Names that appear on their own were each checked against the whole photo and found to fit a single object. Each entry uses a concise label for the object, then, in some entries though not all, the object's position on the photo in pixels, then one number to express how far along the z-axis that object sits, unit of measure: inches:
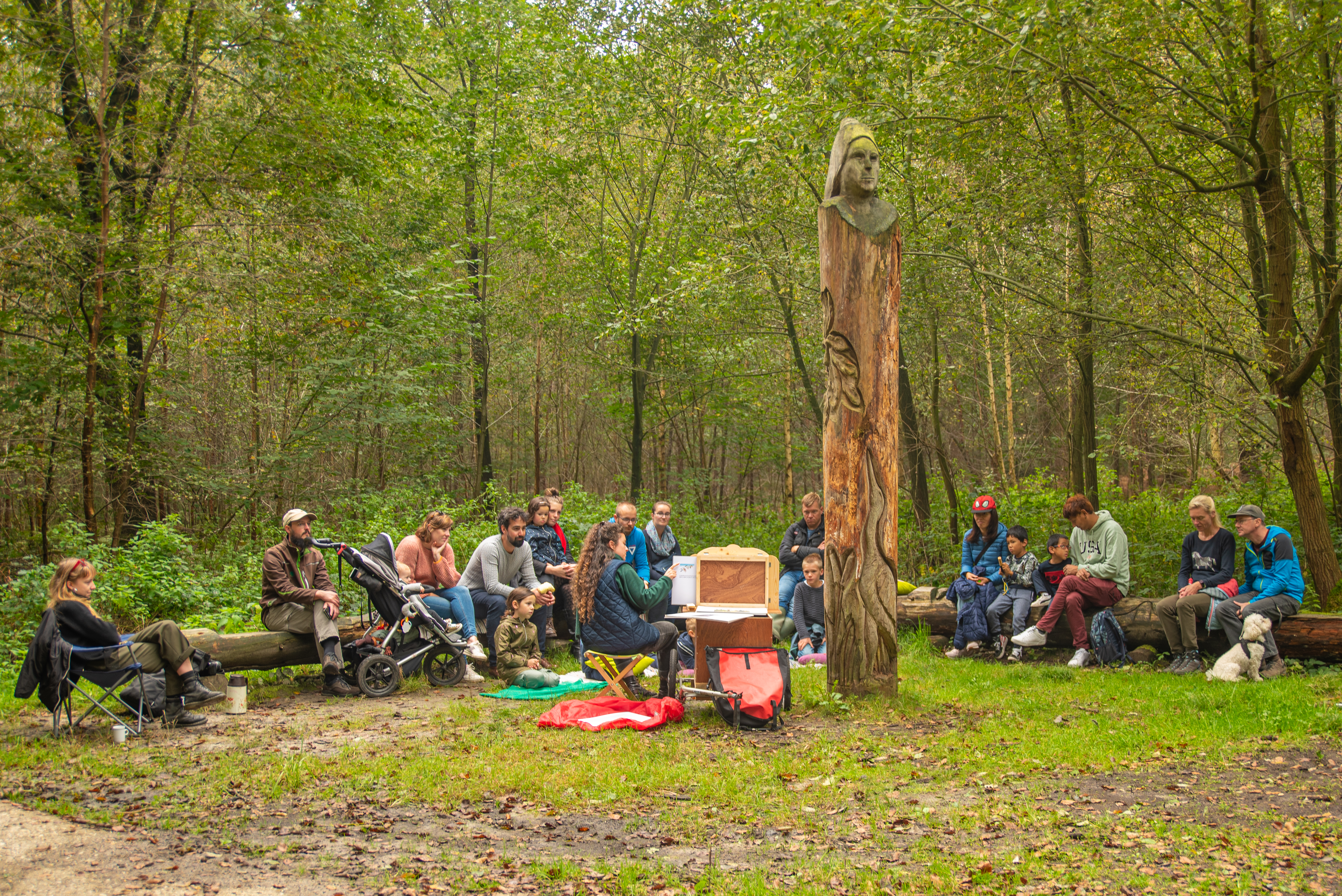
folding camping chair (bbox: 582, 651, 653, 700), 261.0
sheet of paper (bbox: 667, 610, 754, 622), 245.1
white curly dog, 262.5
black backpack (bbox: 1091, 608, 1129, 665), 300.7
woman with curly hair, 264.8
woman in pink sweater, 310.0
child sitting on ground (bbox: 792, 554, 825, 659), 330.6
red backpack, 223.5
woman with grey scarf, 372.2
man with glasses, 350.0
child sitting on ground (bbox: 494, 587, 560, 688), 283.4
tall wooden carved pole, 253.4
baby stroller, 278.7
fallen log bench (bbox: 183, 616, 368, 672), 261.1
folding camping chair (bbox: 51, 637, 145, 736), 220.1
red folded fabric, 228.5
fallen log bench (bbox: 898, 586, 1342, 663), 272.4
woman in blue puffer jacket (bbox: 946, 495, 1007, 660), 333.4
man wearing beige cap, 272.1
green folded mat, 270.7
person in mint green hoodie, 306.5
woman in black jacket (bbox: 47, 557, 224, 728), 219.6
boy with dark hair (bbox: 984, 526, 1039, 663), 321.4
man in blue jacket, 271.9
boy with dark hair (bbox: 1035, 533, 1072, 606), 320.5
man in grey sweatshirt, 319.3
